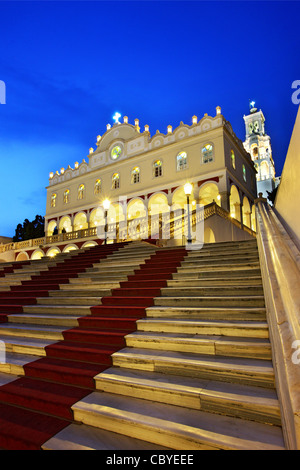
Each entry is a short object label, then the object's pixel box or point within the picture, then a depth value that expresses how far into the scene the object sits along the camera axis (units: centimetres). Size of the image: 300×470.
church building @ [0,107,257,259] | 2192
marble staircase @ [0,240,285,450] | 223
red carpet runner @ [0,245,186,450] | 260
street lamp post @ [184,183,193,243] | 1177
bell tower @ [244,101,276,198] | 6338
